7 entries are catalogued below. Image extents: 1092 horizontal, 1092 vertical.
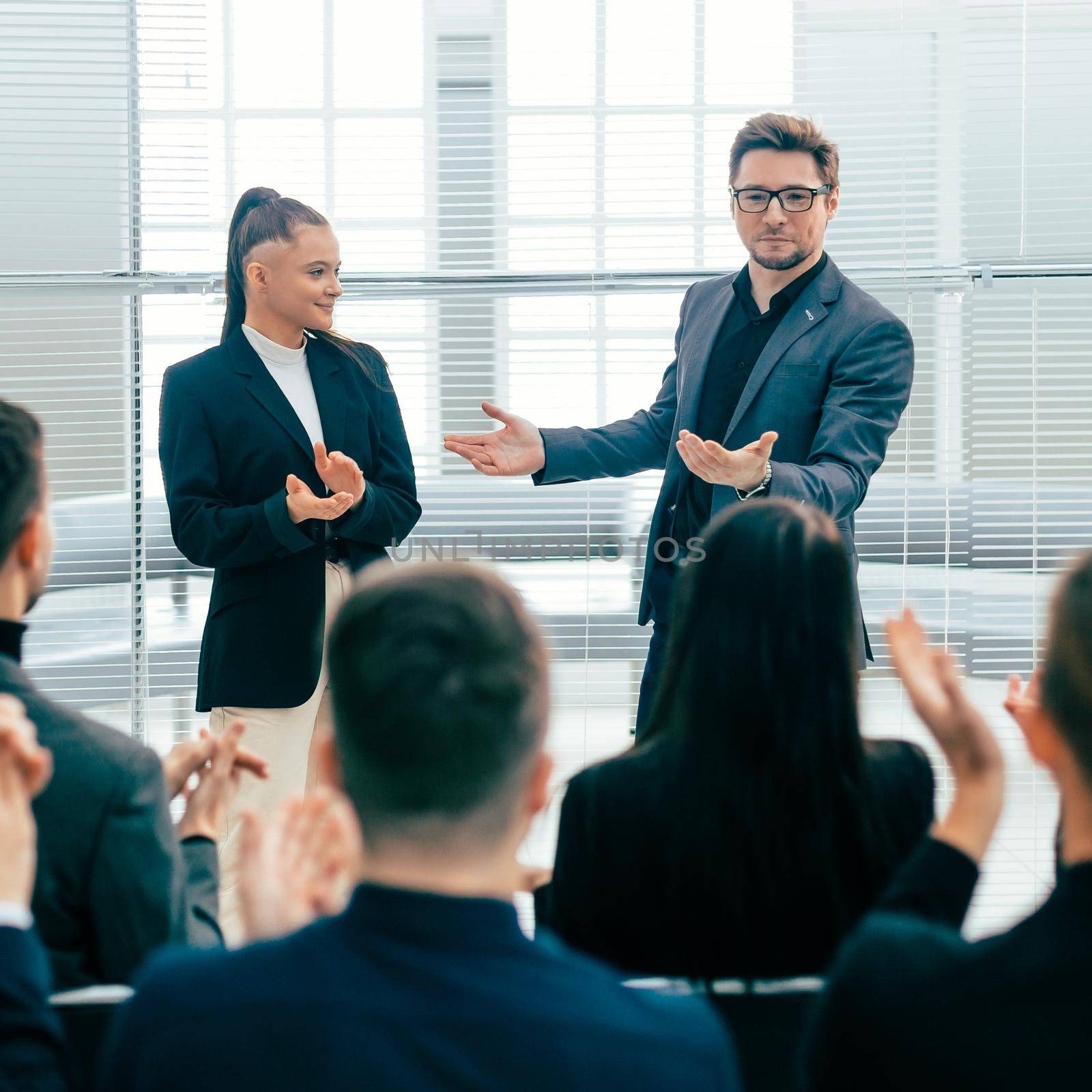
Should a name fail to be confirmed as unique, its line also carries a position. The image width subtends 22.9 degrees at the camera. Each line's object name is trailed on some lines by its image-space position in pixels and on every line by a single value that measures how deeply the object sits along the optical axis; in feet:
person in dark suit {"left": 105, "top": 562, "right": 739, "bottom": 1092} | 5.93
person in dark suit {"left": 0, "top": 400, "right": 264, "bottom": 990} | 9.75
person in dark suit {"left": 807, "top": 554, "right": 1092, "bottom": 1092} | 6.25
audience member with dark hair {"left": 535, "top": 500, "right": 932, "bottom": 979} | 10.20
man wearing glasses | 13.62
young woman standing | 13.70
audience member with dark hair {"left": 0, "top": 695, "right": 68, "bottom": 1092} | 7.32
